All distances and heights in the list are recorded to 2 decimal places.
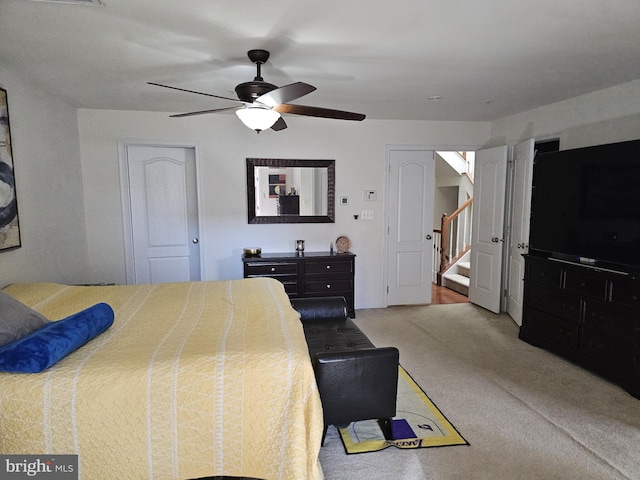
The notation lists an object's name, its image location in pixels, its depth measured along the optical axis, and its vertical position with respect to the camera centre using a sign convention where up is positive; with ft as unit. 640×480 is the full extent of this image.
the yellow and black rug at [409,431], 7.10 -4.57
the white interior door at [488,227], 14.61 -0.91
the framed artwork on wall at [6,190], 8.42 +0.38
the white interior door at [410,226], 15.99 -0.91
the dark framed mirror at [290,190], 14.71 +0.63
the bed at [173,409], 4.93 -2.81
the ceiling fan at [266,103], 6.79 +2.05
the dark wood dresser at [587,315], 8.89 -3.03
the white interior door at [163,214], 14.16 -0.30
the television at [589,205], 9.12 +0.00
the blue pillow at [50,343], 4.92 -1.95
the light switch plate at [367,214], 15.70 -0.38
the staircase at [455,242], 20.05 -2.10
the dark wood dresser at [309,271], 13.80 -2.50
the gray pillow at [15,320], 5.52 -1.79
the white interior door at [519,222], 12.74 -0.62
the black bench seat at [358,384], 6.40 -3.17
